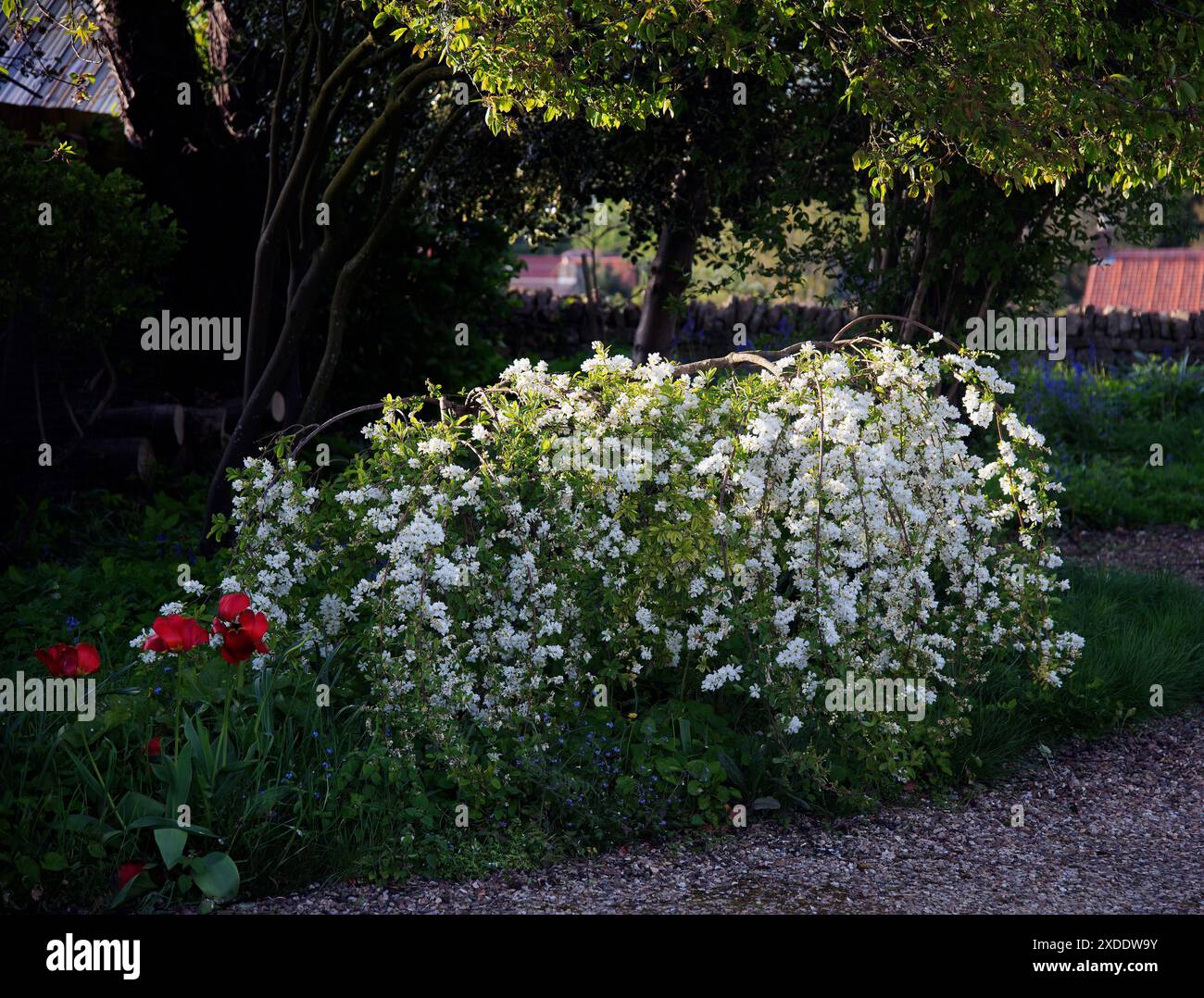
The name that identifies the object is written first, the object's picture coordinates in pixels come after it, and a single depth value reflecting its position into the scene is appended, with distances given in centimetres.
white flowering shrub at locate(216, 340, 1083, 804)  416
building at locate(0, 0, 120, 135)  643
